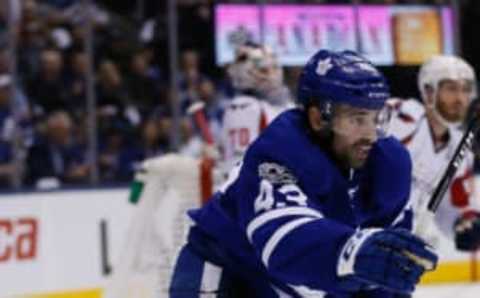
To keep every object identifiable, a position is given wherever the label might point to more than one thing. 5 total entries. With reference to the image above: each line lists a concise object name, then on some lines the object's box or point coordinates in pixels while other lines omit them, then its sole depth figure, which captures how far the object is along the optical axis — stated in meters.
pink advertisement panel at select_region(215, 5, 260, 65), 14.60
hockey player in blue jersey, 4.34
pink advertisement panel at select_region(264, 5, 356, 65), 14.97
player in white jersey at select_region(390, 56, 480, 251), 8.09
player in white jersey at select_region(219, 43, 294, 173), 10.23
